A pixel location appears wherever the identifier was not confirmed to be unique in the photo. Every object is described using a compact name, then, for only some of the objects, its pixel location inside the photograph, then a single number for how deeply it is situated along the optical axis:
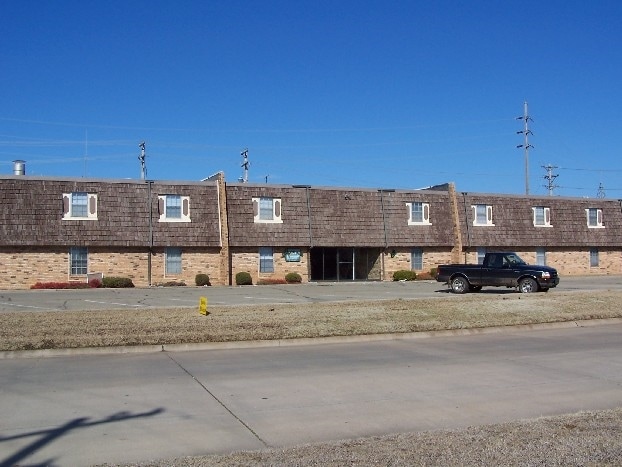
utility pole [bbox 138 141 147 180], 65.50
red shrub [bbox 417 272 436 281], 41.25
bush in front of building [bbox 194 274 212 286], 35.75
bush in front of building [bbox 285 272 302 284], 37.84
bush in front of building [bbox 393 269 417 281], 40.12
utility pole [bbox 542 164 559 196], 87.62
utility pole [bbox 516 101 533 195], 65.88
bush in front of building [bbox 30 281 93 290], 33.12
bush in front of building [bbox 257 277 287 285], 37.34
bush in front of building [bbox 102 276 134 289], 33.88
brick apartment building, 34.44
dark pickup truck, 27.44
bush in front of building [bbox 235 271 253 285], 36.38
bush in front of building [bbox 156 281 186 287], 35.47
